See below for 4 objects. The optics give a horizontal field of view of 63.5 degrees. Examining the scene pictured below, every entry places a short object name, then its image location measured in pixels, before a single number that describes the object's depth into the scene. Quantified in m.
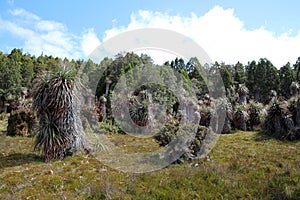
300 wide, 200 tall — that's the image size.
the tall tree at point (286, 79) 30.17
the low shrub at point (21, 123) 12.60
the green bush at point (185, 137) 8.20
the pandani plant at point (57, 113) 8.08
